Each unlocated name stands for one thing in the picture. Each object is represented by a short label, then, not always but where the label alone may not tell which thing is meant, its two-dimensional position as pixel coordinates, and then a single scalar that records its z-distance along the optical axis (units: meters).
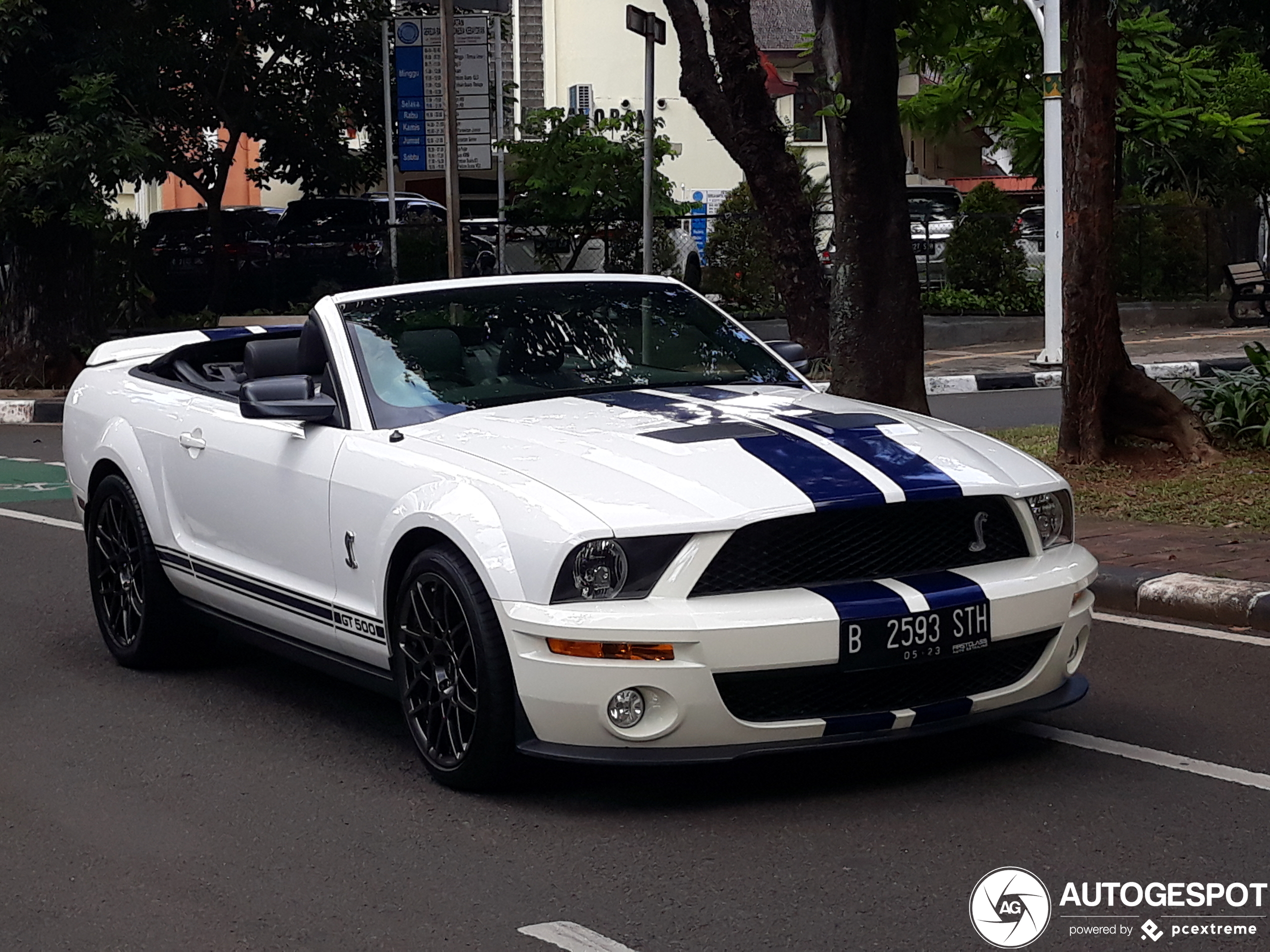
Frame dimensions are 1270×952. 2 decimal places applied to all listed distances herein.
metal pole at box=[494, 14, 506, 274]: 25.53
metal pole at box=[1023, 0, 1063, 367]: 18.09
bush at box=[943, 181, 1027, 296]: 25.77
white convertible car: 4.82
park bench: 24.62
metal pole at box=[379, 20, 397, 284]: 25.85
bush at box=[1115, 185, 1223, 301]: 26.67
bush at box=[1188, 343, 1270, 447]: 11.07
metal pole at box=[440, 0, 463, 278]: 15.86
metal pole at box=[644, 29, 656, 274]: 13.20
